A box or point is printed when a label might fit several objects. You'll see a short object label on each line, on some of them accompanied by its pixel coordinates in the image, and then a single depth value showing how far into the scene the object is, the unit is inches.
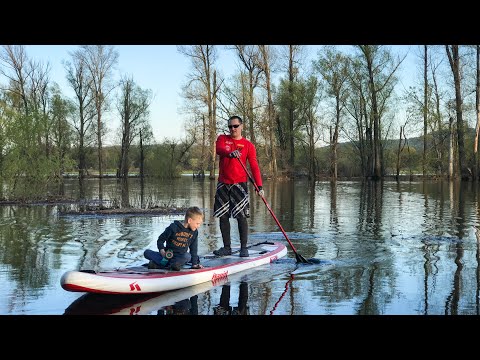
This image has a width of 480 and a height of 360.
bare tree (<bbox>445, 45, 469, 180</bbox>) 1704.0
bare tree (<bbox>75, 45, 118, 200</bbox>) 2196.1
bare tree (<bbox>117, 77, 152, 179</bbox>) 2289.6
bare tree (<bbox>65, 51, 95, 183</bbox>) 2202.3
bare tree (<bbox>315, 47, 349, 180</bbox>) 1961.1
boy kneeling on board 292.4
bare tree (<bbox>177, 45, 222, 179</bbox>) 1984.5
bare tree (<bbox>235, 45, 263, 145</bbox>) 1893.5
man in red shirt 373.4
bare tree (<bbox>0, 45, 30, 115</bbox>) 1955.0
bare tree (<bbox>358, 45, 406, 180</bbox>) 1887.3
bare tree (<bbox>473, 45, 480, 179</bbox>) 1665.0
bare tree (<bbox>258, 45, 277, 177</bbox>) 1891.7
